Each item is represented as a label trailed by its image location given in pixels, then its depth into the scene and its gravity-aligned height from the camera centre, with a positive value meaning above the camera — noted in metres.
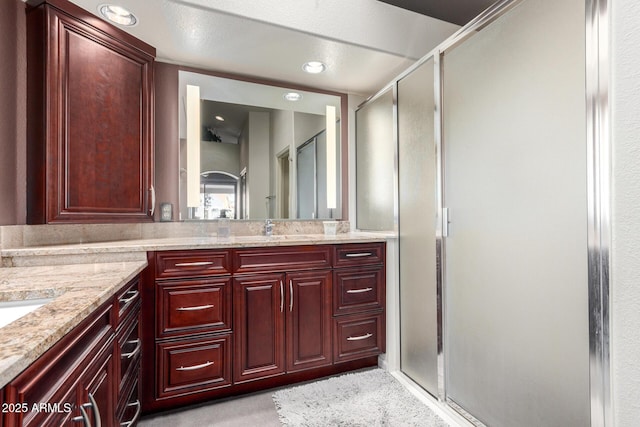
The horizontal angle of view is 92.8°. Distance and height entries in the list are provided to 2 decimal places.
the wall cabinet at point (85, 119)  1.54 +0.55
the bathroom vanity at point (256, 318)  1.70 -0.64
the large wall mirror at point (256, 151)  2.33 +0.54
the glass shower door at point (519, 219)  1.12 -0.03
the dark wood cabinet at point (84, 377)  0.58 -0.41
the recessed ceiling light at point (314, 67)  2.28 +1.13
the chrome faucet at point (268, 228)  2.45 -0.10
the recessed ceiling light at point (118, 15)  1.65 +1.13
